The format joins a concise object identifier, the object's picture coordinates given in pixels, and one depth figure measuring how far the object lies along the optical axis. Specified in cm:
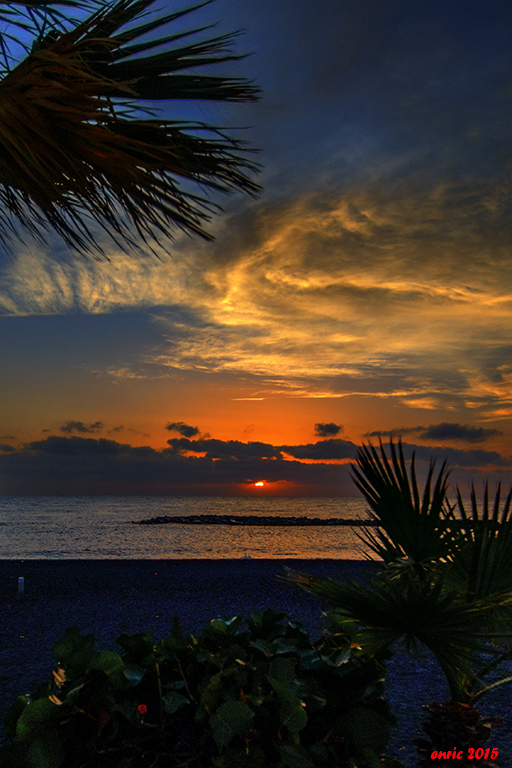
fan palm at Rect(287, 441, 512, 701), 191
